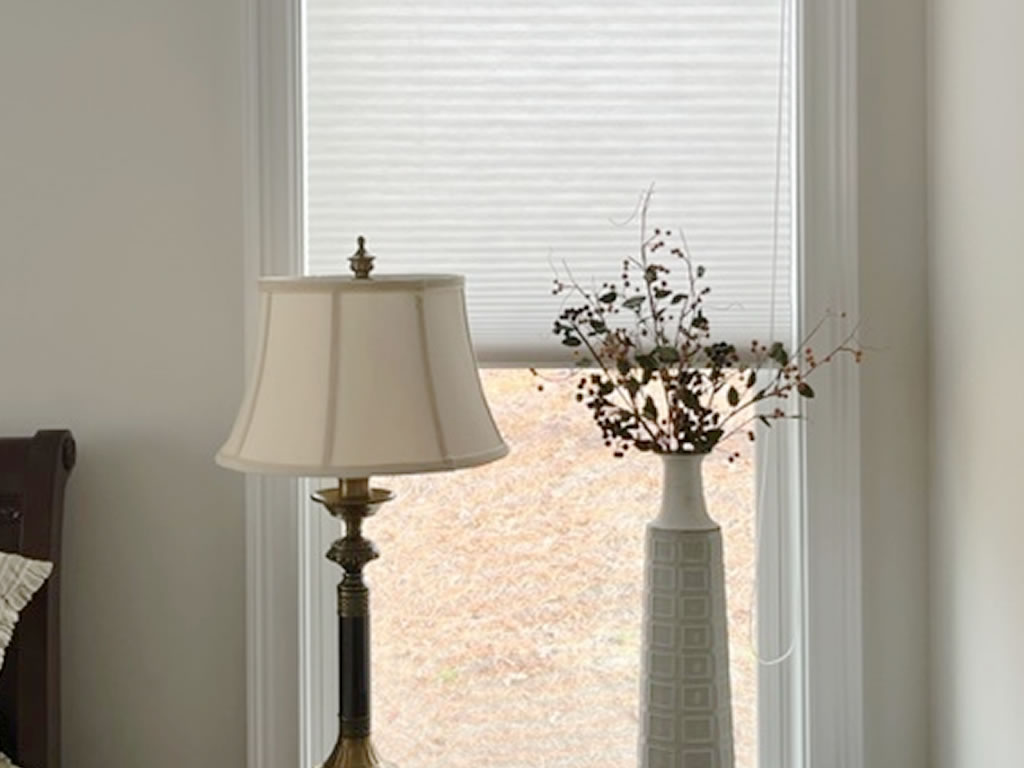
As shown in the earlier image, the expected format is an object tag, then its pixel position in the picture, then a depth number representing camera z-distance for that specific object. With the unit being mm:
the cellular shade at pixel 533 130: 2008
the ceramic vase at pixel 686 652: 1801
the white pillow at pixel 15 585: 1788
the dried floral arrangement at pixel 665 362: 1865
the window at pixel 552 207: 2002
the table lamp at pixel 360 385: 1506
